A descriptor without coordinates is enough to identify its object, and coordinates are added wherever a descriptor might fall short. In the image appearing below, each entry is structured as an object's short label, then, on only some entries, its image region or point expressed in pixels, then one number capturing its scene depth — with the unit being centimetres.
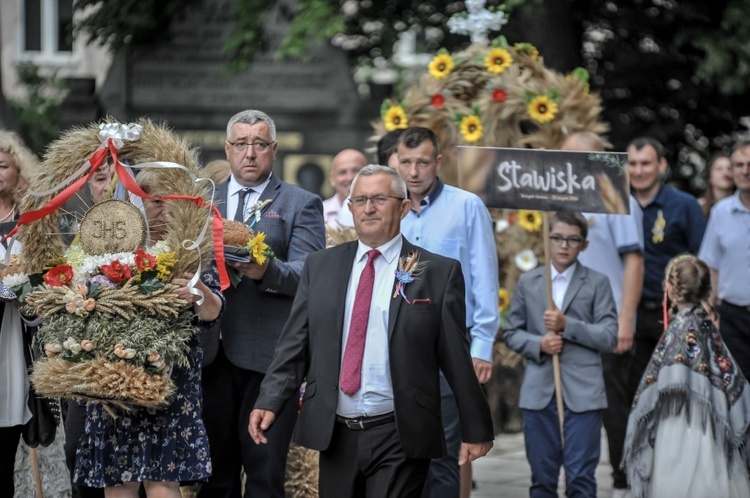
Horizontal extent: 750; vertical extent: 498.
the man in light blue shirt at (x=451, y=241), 1549
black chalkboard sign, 1745
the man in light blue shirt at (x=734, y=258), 2023
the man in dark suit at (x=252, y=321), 1467
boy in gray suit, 1712
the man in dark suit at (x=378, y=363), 1231
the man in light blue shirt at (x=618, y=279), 1923
